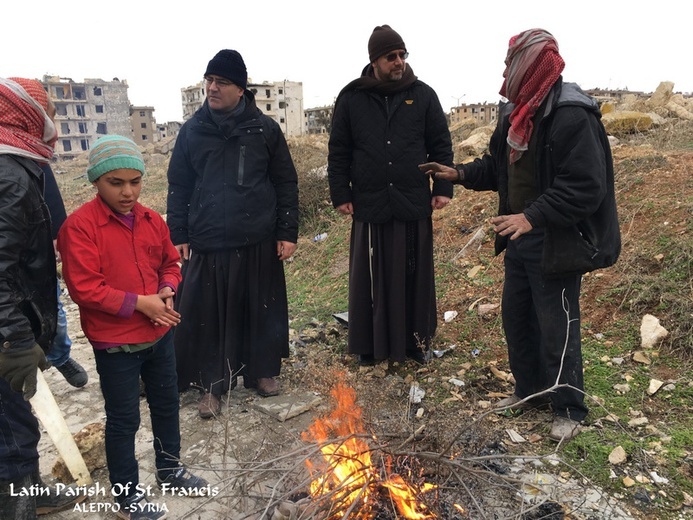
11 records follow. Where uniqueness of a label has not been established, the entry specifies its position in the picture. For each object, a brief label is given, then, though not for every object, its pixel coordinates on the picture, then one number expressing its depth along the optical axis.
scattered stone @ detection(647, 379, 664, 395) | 3.31
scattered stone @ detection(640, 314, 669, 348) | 3.76
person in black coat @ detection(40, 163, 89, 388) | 3.85
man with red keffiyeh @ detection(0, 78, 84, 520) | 2.03
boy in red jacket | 2.30
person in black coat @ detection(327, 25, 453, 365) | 3.78
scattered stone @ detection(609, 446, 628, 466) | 2.72
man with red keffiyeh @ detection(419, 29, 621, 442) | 2.67
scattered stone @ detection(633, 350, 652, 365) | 3.64
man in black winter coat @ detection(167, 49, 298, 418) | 3.43
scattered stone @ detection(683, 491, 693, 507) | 2.41
